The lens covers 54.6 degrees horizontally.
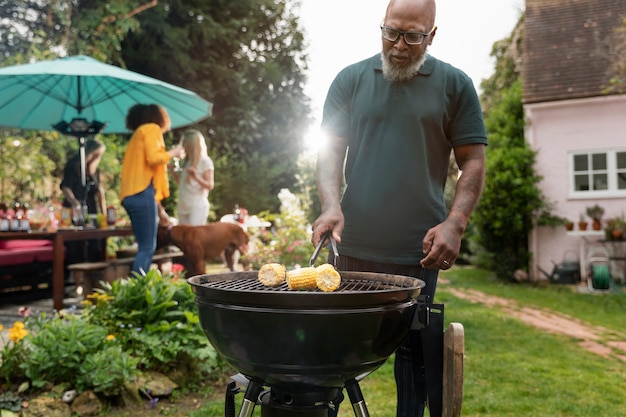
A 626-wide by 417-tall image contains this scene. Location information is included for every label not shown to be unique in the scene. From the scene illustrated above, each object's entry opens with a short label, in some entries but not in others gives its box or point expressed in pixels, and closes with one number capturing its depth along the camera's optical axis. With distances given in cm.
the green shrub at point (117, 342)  353
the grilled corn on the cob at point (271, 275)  198
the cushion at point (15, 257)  689
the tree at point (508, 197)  1098
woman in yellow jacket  578
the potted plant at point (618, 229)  1027
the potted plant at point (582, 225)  1070
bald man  225
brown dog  659
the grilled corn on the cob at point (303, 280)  187
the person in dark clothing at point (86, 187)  754
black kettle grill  167
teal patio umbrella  649
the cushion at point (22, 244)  739
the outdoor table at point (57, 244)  588
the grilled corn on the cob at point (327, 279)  183
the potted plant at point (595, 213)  1072
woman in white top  688
